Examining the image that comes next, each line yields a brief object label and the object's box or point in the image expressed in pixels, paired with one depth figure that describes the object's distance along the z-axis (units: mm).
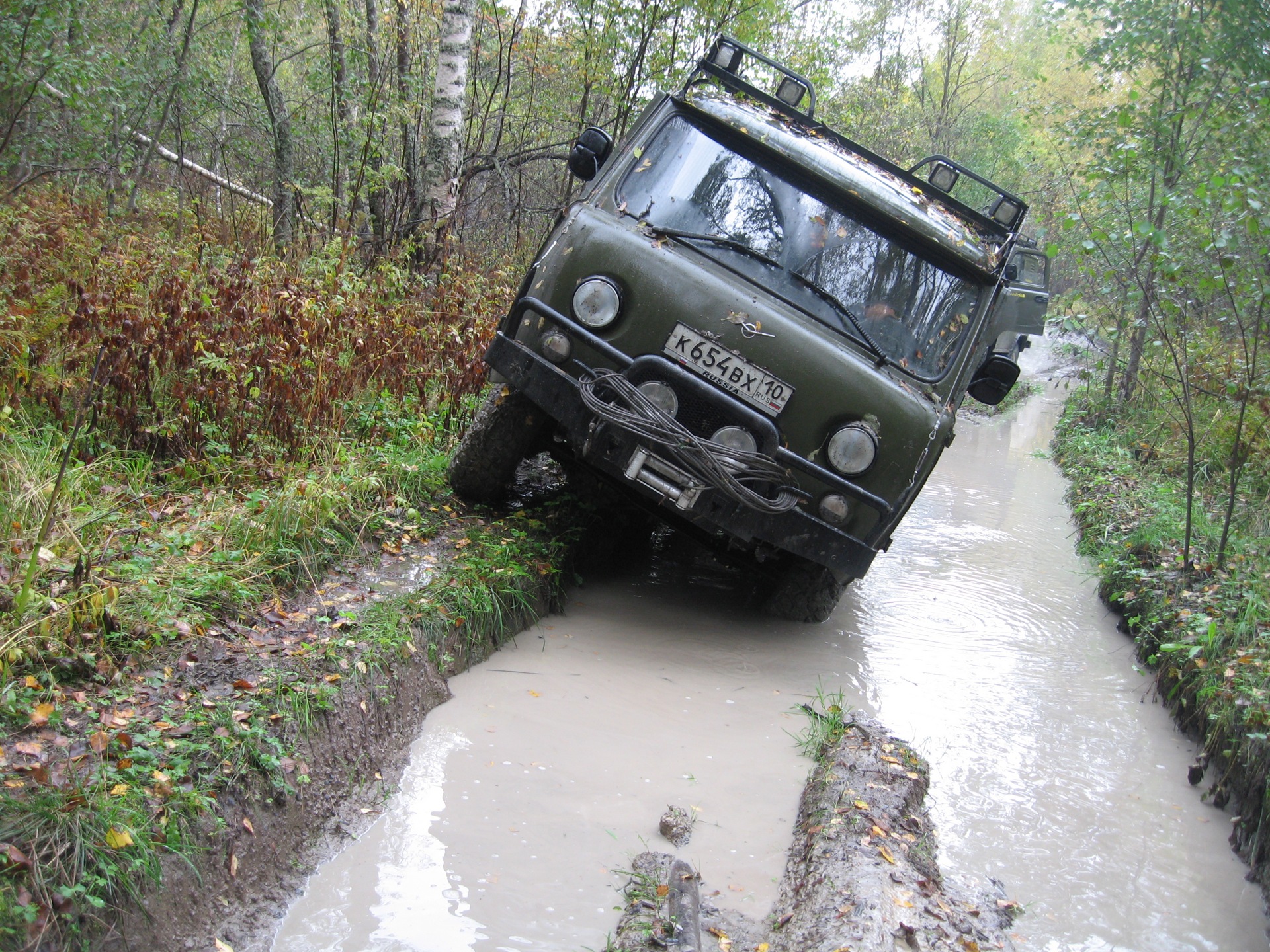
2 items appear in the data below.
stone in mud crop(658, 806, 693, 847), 2918
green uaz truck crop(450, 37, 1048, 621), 3936
